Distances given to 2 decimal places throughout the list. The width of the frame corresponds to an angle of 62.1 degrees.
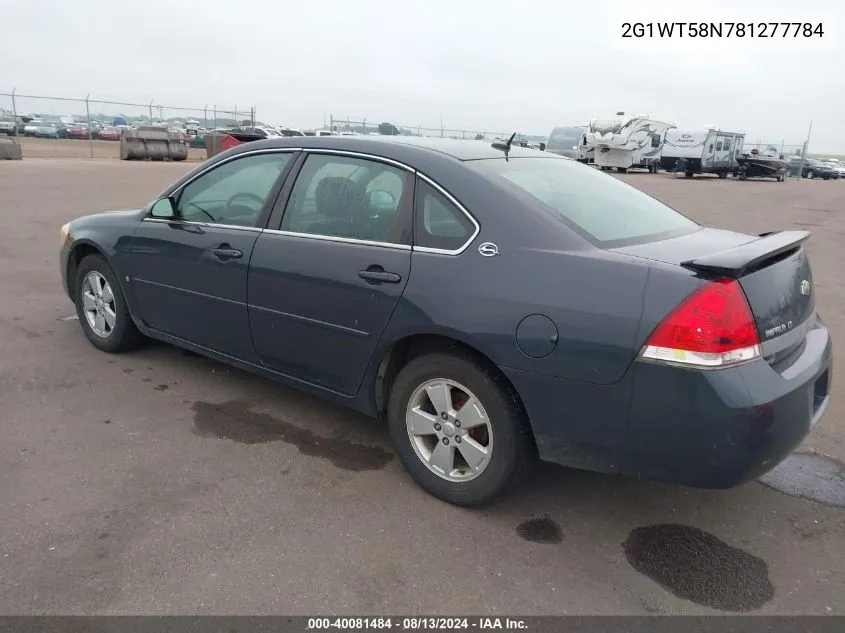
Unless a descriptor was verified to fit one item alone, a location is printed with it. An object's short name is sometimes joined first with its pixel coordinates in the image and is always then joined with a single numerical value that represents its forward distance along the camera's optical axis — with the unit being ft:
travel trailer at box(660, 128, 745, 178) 118.42
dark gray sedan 8.46
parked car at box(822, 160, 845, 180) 148.58
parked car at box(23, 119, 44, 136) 130.31
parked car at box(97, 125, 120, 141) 136.98
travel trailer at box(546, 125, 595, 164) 125.29
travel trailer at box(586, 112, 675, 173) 116.06
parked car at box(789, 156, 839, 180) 147.84
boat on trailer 116.26
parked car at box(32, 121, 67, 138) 139.03
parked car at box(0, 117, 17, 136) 85.17
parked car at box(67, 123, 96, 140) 143.74
